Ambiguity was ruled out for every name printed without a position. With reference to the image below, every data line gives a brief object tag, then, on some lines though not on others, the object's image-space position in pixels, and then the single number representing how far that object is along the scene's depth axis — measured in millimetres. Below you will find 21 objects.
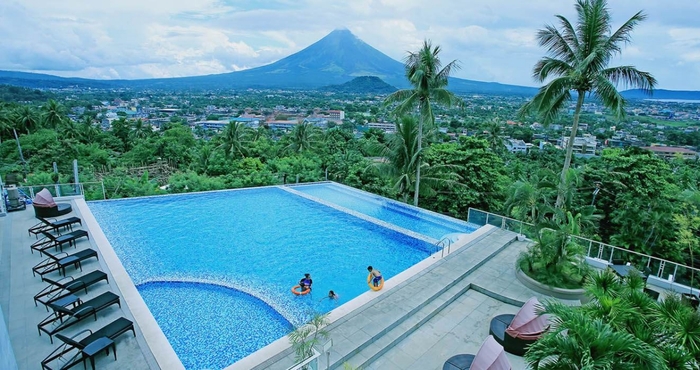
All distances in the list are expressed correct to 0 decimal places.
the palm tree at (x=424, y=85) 14258
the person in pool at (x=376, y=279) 7948
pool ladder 10020
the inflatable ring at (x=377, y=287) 7930
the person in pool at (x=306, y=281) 8867
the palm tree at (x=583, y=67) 10367
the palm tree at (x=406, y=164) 16172
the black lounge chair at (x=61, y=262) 7676
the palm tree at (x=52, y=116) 40906
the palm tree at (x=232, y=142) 24516
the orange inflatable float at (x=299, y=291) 8805
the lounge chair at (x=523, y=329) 6023
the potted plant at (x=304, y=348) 4738
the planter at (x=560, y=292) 8039
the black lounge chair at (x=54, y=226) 9734
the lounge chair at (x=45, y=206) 10711
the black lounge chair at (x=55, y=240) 8820
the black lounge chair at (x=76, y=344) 5031
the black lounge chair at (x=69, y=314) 5812
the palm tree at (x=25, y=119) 39250
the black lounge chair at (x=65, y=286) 6695
